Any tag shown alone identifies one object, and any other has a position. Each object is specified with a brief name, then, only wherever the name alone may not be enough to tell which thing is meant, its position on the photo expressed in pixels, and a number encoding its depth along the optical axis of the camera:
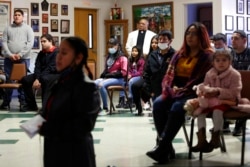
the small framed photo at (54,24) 11.34
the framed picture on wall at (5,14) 10.52
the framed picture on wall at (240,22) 10.84
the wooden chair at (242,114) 3.85
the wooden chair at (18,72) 8.07
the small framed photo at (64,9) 11.46
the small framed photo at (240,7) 10.81
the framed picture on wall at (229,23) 10.51
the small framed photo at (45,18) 11.21
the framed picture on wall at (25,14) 10.94
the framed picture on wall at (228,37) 10.48
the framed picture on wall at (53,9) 11.32
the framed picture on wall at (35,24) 11.09
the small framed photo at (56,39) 11.39
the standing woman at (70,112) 2.20
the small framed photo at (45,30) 11.24
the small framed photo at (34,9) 11.02
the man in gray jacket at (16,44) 8.21
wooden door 11.85
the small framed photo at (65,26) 11.48
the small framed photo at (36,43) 11.06
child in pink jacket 3.90
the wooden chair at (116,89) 7.34
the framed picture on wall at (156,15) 11.31
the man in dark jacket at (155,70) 4.71
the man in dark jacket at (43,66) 7.27
